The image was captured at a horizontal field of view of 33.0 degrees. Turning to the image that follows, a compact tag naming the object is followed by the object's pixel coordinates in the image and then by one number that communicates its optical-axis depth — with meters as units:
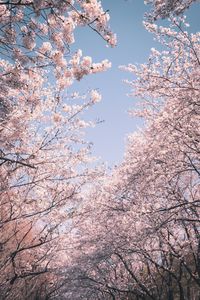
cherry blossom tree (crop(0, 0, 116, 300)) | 4.99
